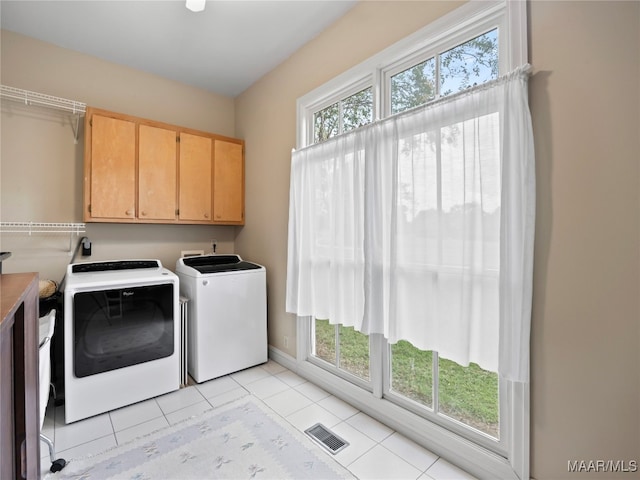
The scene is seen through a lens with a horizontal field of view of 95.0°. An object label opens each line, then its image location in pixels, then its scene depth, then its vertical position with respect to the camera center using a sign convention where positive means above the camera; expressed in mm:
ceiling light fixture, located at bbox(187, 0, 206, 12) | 1906 +1545
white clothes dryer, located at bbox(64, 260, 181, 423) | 1998 -726
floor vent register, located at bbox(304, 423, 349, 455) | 1741 -1231
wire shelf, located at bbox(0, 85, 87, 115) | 2295 +1153
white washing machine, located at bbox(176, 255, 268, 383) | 2504 -684
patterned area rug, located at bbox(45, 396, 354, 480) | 1535 -1226
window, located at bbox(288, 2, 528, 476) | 1406 +176
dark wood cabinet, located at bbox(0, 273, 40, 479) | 675 -394
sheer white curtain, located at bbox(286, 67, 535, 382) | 1314 +72
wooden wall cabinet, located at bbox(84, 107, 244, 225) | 2471 +630
